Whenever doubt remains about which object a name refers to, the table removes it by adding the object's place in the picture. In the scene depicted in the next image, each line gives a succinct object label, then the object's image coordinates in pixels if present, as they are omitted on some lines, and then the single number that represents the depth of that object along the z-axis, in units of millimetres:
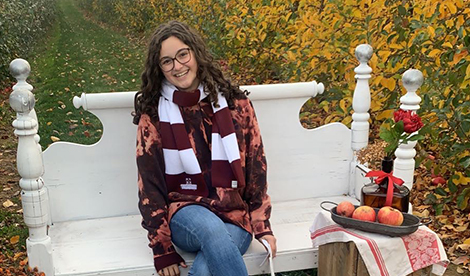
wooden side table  2168
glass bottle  2279
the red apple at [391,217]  2111
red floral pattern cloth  2102
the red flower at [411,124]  2324
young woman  2402
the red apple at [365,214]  2153
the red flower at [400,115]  2346
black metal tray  2098
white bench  2322
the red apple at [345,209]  2205
